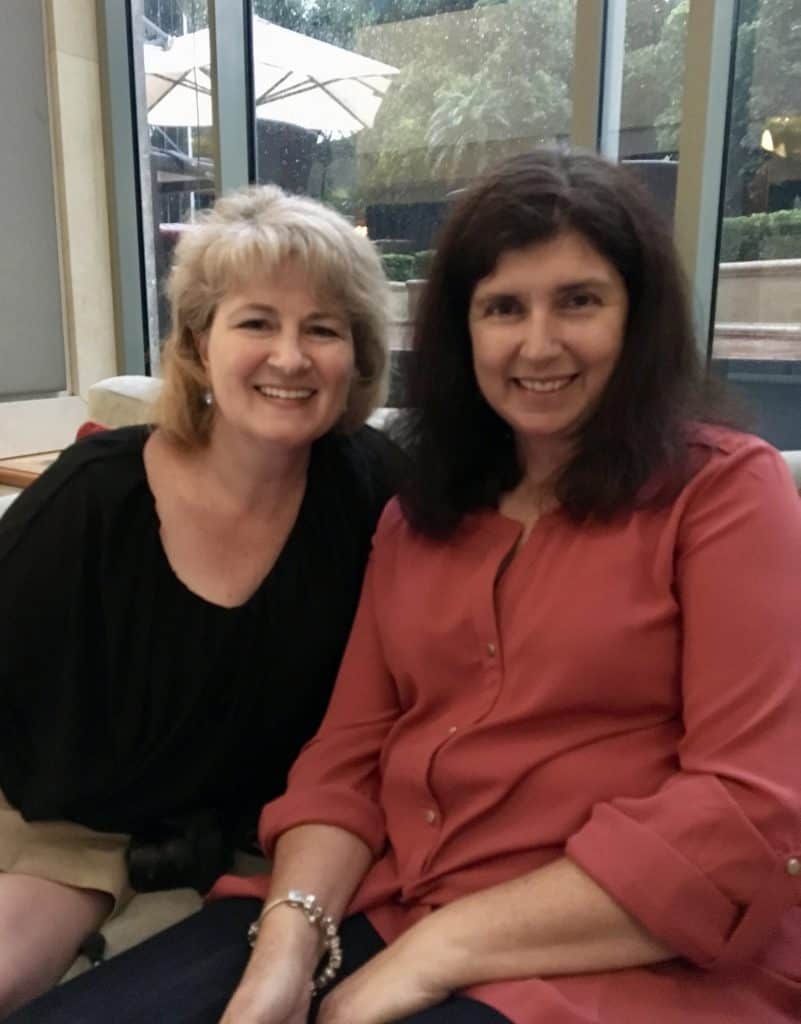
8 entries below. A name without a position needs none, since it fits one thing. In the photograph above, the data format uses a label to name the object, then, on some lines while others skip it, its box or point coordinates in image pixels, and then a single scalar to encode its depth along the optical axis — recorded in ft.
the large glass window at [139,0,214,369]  9.70
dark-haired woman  3.12
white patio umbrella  8.64
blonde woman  4.31
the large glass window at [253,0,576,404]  7.46
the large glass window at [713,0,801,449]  6.41
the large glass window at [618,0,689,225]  6.68
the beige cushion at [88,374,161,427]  6.34
